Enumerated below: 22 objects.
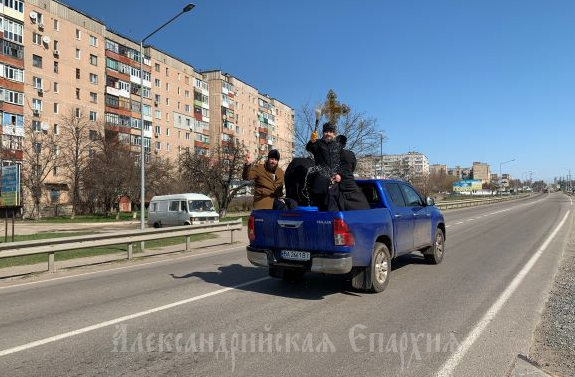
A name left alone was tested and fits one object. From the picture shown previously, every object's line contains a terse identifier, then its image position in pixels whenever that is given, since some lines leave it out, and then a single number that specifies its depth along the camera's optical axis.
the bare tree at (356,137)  38.09
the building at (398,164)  40.59
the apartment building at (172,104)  72.69
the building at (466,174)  182.02
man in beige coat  8.48
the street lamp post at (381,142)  39.77
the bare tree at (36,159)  43.25
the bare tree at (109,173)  44.38
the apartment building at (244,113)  88.88
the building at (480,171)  172.75
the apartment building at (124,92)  62.19
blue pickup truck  6.33
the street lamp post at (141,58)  18.73
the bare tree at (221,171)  37.16
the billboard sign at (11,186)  14.96
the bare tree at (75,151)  46.12
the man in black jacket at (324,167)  6.69
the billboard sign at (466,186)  105.56
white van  25.44
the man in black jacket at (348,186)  6.83
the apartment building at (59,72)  51.69
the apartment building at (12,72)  47.59
